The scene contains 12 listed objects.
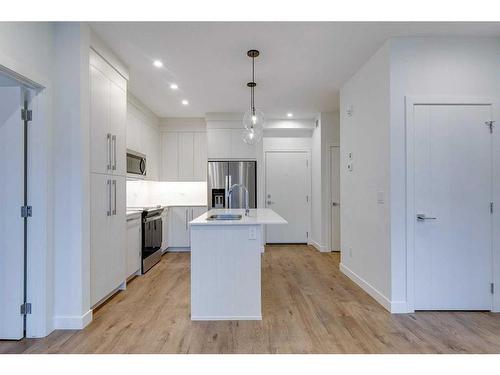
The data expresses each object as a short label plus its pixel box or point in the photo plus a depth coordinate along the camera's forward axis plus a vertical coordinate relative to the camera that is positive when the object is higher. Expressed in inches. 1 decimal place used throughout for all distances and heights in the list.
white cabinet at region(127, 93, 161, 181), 185.9 +39.6
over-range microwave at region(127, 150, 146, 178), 175.5 +16.8
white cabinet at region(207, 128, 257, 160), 230.1 +33.9
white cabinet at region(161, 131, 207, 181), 242.2 +27.3
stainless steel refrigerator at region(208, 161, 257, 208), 227.1 +9.6
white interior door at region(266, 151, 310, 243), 259.6 -1.3
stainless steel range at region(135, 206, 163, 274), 174.9 -27.6
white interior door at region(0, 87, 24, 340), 93.3 -6.9
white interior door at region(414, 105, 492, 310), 117.4 -4.5
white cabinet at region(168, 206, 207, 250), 229.9 -24.0
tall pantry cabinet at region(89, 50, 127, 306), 113.5 +5.9
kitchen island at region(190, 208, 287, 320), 109.1 -28.7
